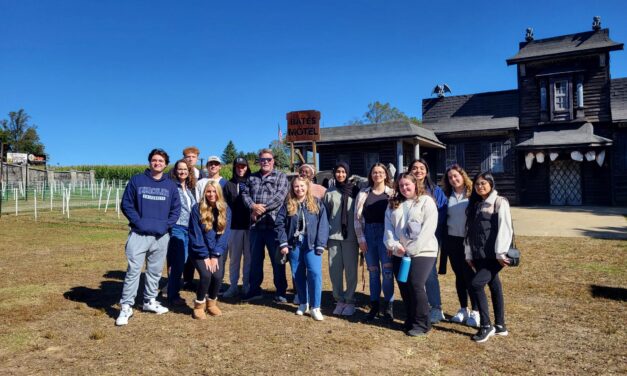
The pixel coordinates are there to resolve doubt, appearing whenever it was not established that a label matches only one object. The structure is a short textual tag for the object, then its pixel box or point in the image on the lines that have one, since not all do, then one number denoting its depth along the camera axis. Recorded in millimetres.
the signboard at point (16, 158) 46062
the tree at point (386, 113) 49938
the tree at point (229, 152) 84188
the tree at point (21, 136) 63625
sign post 10133
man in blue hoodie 4379
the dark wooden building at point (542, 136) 17578
